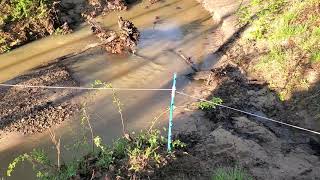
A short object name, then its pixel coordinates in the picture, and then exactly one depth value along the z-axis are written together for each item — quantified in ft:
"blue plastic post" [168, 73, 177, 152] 13.73
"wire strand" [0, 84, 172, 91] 19.30
